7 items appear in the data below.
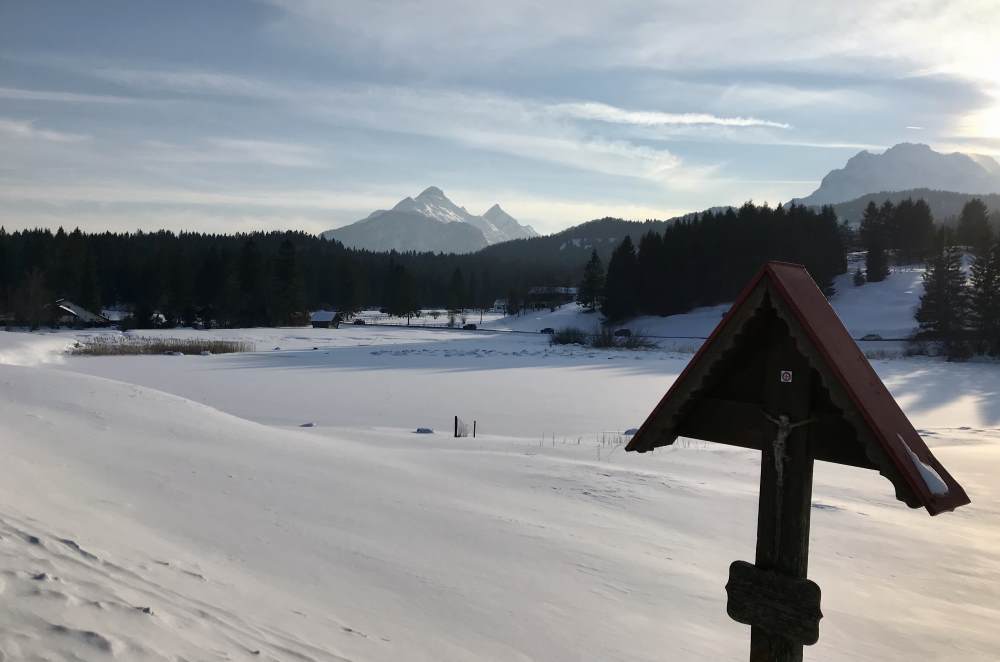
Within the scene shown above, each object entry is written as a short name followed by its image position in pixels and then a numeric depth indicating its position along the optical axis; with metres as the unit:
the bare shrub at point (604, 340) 68.56
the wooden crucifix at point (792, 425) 3.54
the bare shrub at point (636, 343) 66.62
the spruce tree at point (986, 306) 59.38
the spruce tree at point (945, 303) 61.19
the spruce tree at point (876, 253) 88.75
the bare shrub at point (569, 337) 72.50
